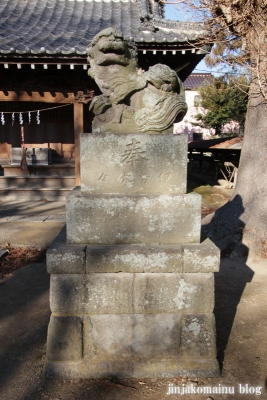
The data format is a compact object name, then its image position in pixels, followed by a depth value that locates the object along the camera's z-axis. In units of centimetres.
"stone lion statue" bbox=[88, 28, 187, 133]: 244
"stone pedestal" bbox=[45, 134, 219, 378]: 231
